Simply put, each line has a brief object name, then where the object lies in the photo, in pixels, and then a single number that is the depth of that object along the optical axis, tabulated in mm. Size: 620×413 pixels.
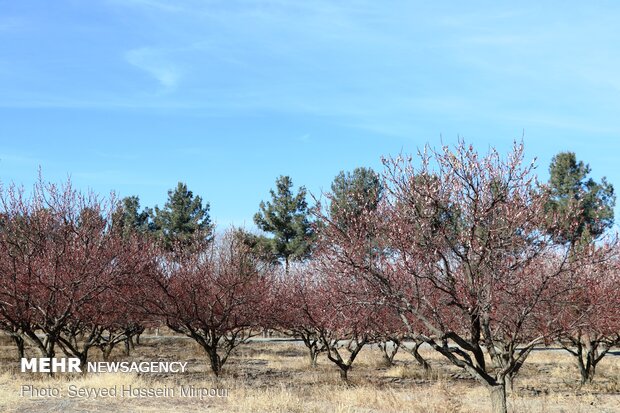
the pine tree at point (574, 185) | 39719
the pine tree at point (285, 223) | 45281
